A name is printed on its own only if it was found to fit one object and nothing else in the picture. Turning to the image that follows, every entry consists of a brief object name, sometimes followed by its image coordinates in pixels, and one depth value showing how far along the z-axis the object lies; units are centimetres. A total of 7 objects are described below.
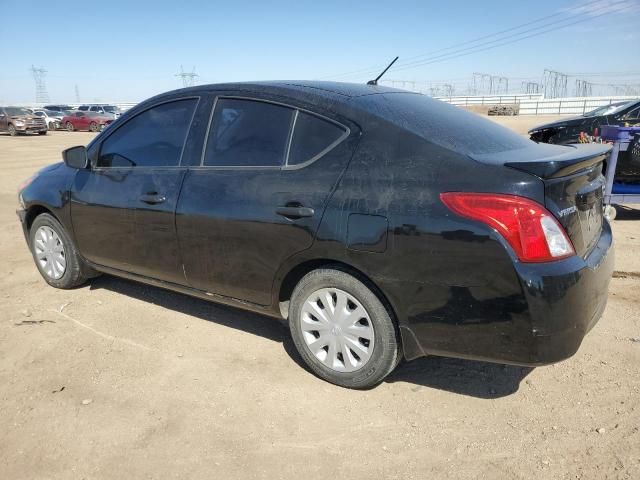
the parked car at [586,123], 856
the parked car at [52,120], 3444
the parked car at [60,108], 4097
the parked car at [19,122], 2892
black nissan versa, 238
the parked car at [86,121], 3167
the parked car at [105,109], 3745
